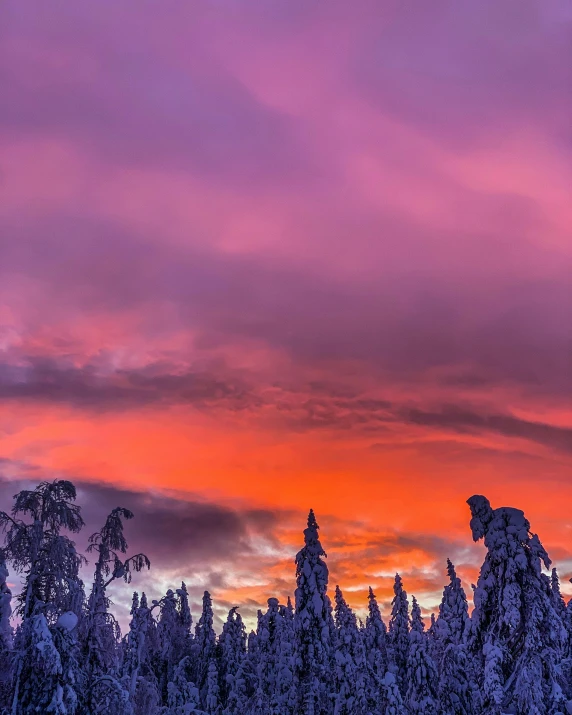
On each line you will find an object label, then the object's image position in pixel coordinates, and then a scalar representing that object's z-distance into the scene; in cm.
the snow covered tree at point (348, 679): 4850
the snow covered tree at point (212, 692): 6500
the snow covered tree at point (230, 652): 6994
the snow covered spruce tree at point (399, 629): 7206
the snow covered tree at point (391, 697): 4416
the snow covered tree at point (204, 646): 7462
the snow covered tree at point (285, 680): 4822
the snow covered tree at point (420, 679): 4491
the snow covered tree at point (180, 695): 4912
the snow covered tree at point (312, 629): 4641
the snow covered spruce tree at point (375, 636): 7469
